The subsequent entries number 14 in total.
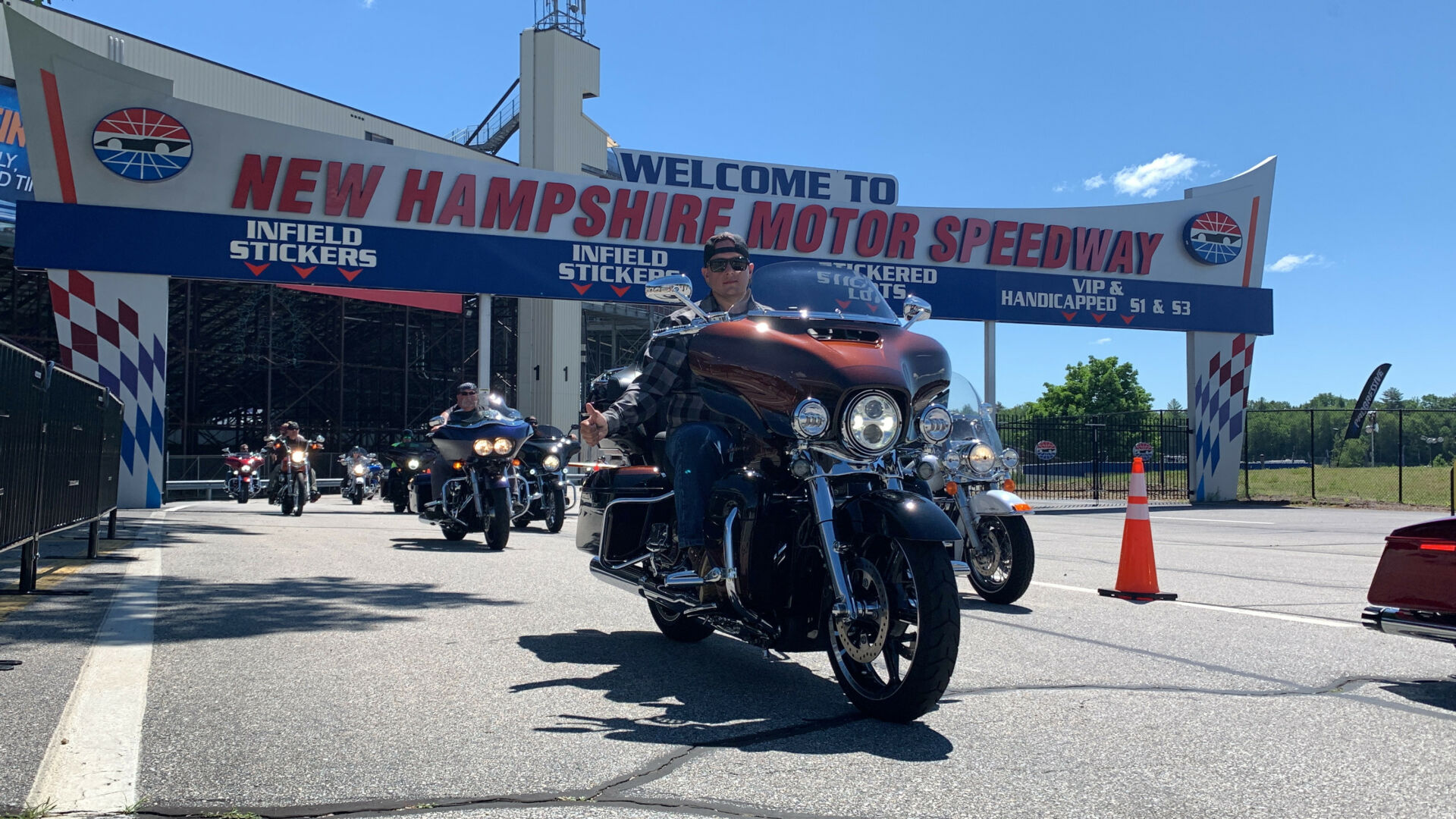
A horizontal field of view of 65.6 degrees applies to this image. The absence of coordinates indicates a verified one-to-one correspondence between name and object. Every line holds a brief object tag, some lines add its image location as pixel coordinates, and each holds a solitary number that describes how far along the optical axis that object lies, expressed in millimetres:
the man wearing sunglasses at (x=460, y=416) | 11242
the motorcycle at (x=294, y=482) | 16391
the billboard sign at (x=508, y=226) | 16078
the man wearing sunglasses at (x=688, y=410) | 4242
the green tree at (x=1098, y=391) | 80688
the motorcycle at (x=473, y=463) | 10977
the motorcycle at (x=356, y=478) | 21516
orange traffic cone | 6957
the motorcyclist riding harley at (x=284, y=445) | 17312
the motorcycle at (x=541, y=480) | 11828
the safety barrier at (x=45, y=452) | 5652
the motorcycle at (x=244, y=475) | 22156
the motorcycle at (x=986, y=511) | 6629
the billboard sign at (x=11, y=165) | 26297
